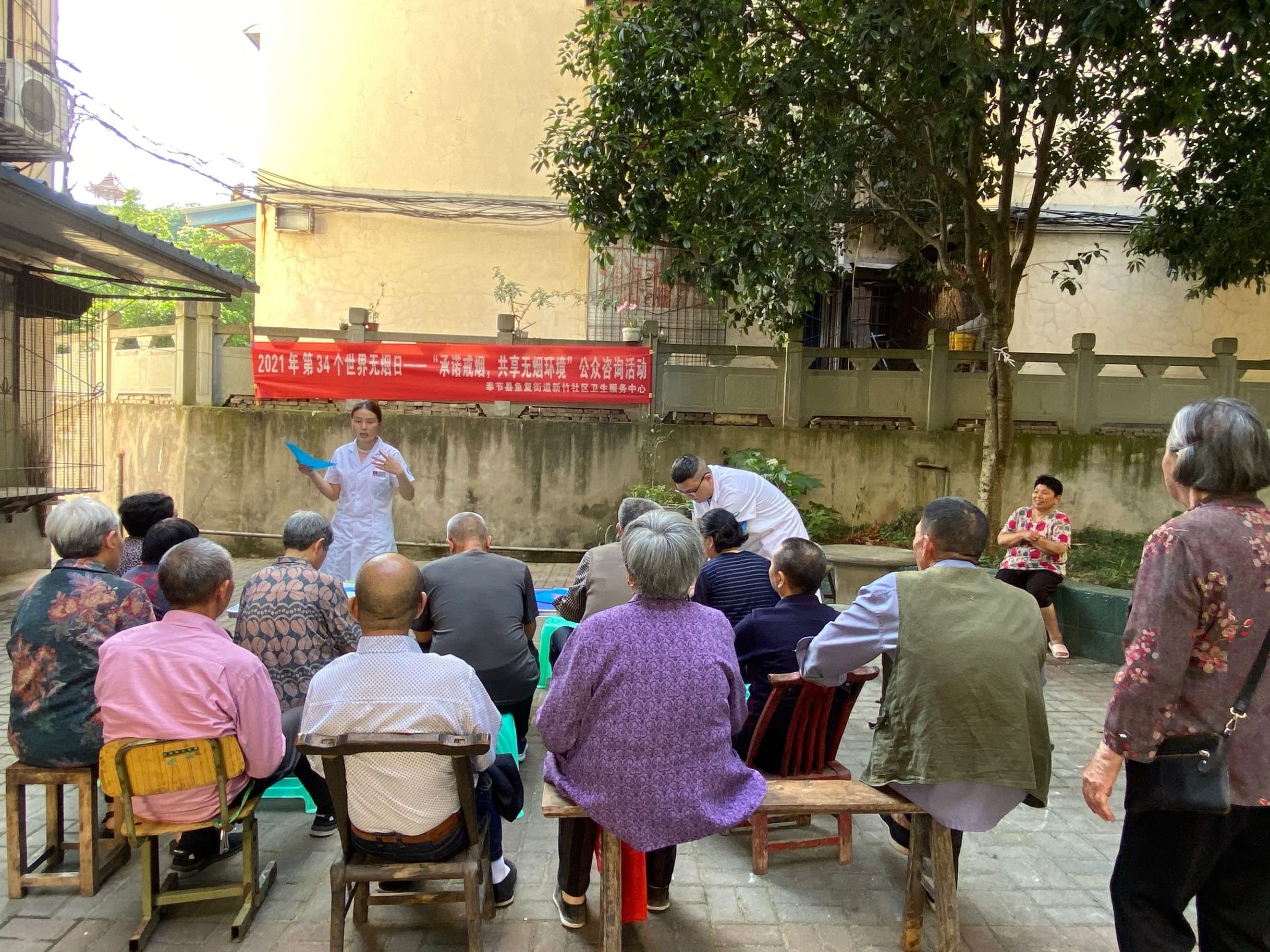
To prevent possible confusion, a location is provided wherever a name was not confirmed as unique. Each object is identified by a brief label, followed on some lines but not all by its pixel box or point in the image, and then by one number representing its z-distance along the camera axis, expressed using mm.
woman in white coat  5457
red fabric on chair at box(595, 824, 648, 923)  2701
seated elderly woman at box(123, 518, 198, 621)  3527
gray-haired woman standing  2000
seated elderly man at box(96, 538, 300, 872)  2533
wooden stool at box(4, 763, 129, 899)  2812
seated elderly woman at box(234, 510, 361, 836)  3227
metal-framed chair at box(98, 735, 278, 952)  2508
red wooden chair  3125
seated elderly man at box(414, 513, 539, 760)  3508
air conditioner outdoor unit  6297
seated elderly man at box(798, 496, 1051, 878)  2539
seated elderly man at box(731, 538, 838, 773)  3244
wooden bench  2523
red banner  9438
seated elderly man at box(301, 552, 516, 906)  2365
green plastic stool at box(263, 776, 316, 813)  3697
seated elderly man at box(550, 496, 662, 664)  3859
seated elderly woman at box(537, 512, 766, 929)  2420
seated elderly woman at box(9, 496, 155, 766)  2807
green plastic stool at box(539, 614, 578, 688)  4621
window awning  5367
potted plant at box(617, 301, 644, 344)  9891
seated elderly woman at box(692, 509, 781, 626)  3738
